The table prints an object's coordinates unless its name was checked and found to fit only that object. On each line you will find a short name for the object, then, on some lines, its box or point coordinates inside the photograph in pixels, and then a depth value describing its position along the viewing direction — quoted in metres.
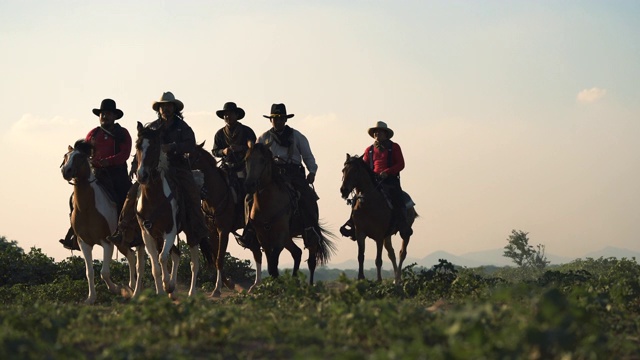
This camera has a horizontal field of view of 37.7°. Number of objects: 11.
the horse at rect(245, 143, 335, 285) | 16.28
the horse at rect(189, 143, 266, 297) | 16.45
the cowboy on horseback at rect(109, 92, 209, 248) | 15.14
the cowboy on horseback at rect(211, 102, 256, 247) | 17.22
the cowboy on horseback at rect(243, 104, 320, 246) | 17.45
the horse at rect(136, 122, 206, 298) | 14.32
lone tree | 36.64
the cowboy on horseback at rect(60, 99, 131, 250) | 16.03
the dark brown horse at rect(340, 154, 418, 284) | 18.92
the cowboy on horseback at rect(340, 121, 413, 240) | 19.73
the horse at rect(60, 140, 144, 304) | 15.27
